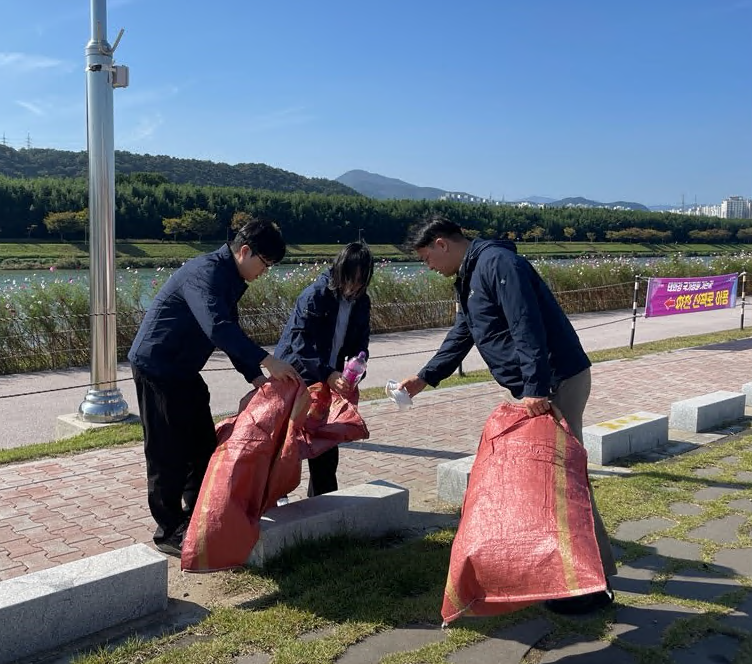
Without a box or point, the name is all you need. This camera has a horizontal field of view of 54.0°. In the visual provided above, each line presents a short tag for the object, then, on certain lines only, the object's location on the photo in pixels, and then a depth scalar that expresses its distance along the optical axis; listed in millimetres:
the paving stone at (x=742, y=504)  4770
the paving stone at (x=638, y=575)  3607
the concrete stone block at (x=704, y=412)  6945
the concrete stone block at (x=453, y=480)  4895
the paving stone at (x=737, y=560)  3820
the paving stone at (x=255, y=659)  2824
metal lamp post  6914
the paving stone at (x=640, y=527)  4281
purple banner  13930
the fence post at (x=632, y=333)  12406
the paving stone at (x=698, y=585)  3527
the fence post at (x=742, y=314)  15195
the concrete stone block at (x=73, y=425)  6797
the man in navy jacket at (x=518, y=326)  3146
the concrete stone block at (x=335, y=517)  3751
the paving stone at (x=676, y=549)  4001
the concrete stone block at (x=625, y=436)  5863
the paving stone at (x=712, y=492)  4980
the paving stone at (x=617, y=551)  3978
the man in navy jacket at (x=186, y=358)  3547
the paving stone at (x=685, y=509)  4672
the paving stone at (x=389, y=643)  2889
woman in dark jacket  4230
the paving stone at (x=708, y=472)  5496
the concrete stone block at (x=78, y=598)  2811
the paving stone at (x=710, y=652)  2930
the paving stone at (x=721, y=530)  4258
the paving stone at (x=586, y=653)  2924
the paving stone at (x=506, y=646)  2920
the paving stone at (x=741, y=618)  3221
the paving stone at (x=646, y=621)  3102
